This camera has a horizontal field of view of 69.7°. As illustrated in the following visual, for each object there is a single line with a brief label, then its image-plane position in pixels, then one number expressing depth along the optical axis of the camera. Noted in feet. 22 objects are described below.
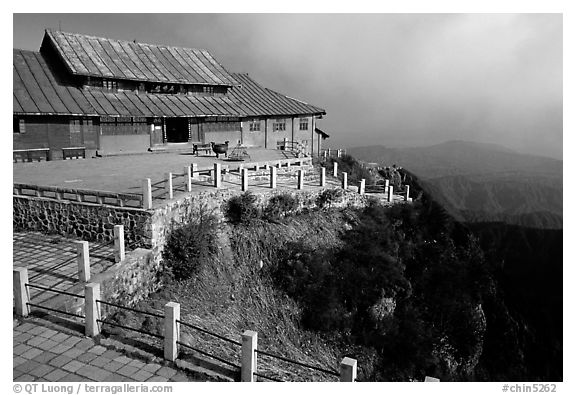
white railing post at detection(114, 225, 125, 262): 34.01
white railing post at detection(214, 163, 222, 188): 47.78
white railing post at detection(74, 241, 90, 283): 30.45
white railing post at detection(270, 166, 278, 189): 55.11
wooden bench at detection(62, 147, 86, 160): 71.05
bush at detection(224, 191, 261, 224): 47.96
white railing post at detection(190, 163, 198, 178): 51.50
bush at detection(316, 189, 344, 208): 59.26
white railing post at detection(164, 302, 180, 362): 24.00
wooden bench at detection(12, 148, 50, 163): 65.57
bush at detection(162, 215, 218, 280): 39.01
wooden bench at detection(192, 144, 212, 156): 79.36
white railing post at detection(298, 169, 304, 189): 57.31
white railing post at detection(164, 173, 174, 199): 41.24
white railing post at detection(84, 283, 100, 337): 25.76
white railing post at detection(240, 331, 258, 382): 22.06
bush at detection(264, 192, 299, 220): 51.93
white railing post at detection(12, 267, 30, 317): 27.35
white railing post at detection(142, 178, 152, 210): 36.82
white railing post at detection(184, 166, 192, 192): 44.96
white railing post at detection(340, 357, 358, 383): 20.08
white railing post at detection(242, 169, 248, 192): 50.11
